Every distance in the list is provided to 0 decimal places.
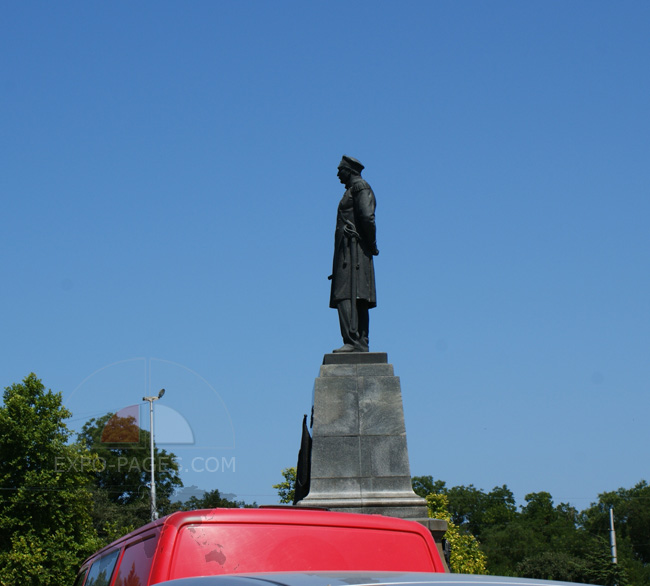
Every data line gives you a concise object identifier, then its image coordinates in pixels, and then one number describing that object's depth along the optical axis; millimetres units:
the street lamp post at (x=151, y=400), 41844
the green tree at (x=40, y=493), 33656
